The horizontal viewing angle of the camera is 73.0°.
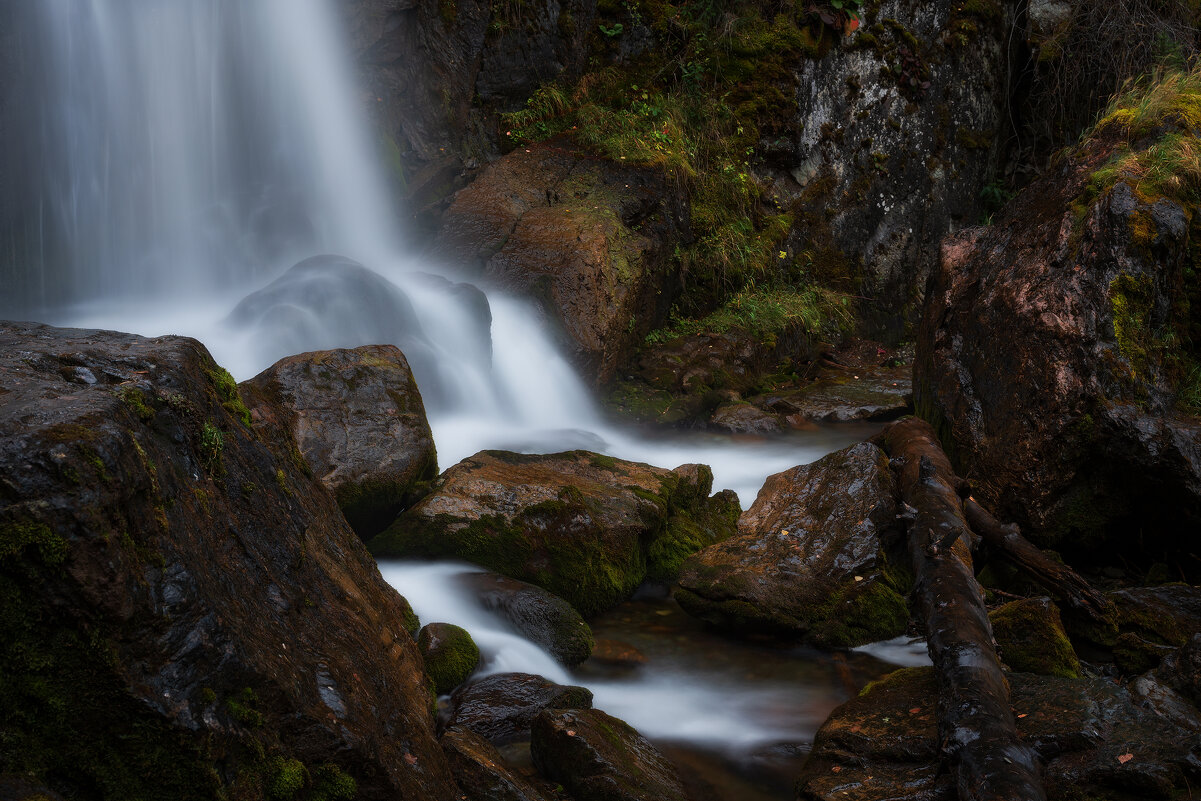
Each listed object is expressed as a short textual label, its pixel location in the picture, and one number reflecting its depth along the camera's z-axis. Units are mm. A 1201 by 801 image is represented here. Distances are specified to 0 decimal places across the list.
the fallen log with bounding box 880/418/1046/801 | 2402
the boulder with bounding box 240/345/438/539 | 4723
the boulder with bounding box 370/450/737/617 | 4574
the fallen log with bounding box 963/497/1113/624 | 3998
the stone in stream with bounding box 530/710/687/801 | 2832
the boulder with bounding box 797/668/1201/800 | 2514
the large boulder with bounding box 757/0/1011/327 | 11141
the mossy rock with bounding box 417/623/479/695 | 3559
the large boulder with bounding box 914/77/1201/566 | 4559
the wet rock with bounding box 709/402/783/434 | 8195
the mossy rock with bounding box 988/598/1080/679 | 3533
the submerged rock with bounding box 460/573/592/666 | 4035
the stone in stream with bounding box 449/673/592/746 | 3344
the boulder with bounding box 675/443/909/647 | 4281
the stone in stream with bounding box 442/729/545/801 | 2557
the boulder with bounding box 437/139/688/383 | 8516
